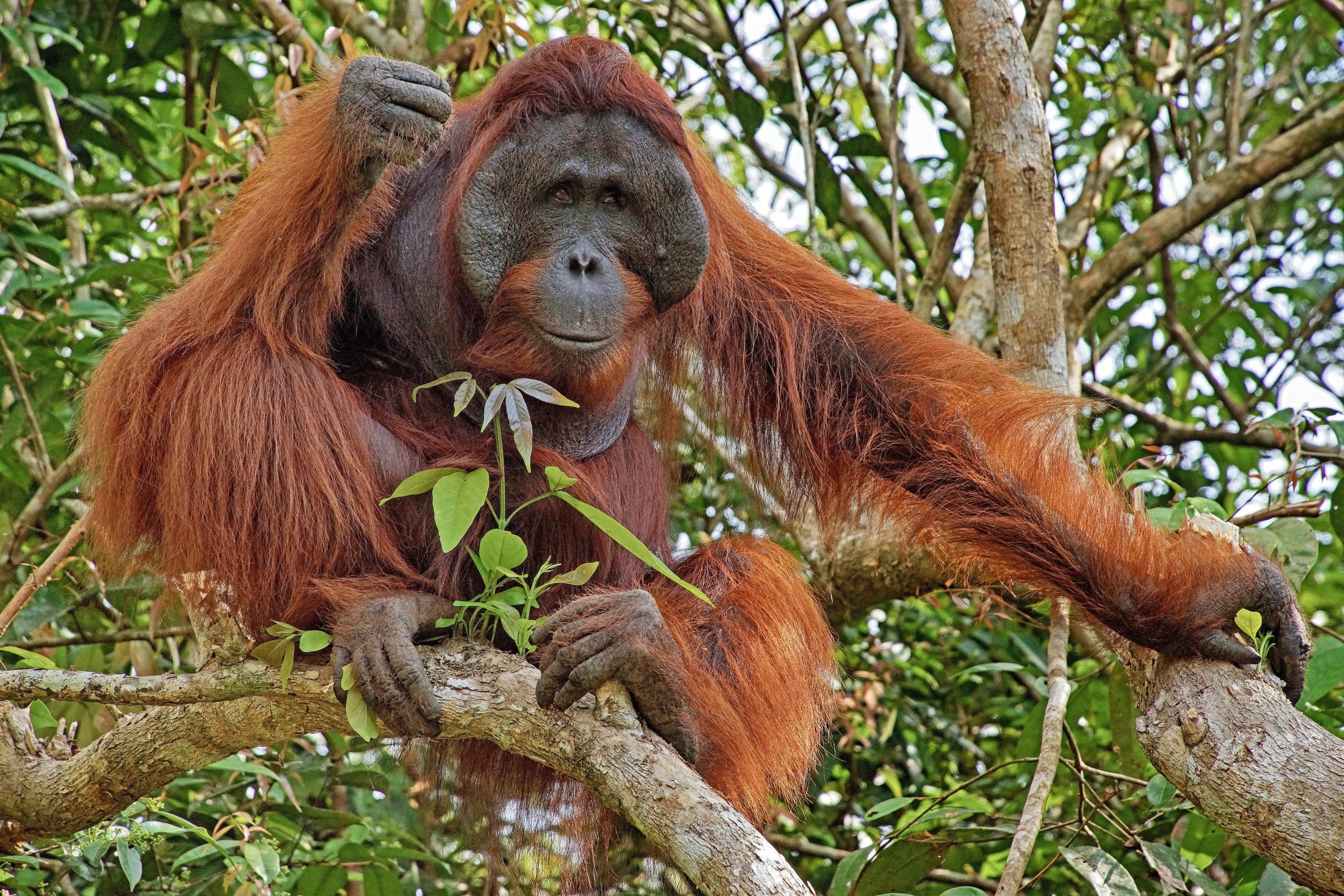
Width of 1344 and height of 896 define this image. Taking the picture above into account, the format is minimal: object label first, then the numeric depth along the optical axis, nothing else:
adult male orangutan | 5.04
